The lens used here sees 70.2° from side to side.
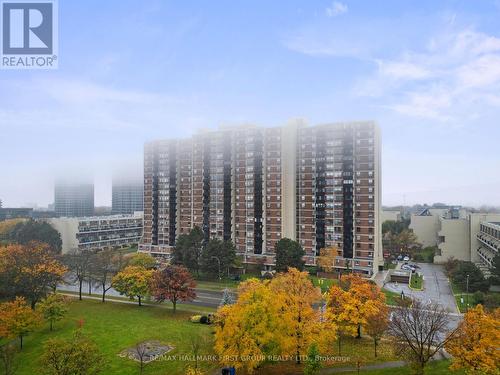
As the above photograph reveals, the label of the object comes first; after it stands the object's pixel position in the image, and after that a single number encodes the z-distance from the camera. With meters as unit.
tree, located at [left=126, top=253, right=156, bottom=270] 74.69
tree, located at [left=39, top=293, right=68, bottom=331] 42.52
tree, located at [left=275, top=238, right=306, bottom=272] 68.12
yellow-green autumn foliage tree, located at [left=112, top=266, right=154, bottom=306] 50.98
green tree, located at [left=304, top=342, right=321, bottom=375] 27.36
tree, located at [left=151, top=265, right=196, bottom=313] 47.41
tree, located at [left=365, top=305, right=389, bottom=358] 33.50
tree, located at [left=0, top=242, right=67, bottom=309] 46.75
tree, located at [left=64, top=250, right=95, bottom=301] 58.19
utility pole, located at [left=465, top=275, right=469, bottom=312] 52.96
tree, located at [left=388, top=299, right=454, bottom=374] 28.14
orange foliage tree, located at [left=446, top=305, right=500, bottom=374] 25.69
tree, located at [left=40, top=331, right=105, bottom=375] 25.11
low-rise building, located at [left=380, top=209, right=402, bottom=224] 136.38
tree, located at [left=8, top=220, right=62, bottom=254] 88.38
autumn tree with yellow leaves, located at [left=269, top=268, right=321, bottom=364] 30.42
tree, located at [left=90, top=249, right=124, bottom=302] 58.59
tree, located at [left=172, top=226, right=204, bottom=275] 73.56
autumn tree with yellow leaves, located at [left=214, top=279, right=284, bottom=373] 28.38
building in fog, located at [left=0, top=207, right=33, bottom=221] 161.38
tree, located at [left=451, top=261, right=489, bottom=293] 59.59
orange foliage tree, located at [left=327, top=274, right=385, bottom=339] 35.78
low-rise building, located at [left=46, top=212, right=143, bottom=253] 104.12
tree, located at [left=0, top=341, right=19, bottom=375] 28.61
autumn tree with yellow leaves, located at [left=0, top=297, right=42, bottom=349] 36.66
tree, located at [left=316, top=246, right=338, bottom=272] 71.62
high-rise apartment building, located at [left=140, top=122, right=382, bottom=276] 74.69
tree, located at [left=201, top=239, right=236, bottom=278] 70.19
